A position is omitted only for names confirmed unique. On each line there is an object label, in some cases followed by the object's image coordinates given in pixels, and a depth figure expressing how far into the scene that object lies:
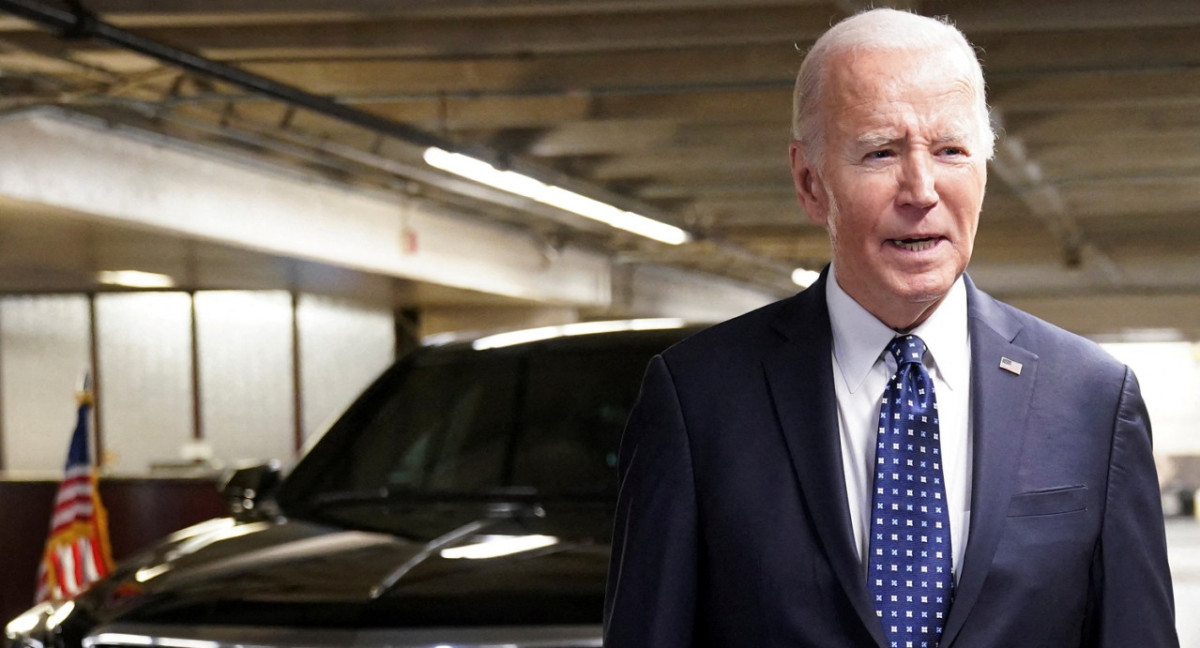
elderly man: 1.55
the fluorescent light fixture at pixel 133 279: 14.30
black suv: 2.94
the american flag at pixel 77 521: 7.93
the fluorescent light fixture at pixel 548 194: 9.49
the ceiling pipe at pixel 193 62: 6.38
